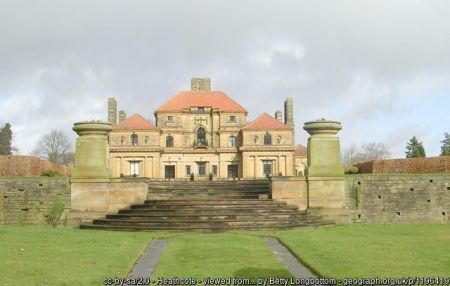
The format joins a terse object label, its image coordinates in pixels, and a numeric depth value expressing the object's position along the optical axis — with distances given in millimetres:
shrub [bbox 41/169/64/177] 24281
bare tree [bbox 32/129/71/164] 99500
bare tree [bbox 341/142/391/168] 113625
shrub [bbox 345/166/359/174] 27803
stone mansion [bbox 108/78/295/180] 71812
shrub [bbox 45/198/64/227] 20484
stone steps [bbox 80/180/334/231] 17406
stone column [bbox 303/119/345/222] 20422
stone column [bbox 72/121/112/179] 20156
